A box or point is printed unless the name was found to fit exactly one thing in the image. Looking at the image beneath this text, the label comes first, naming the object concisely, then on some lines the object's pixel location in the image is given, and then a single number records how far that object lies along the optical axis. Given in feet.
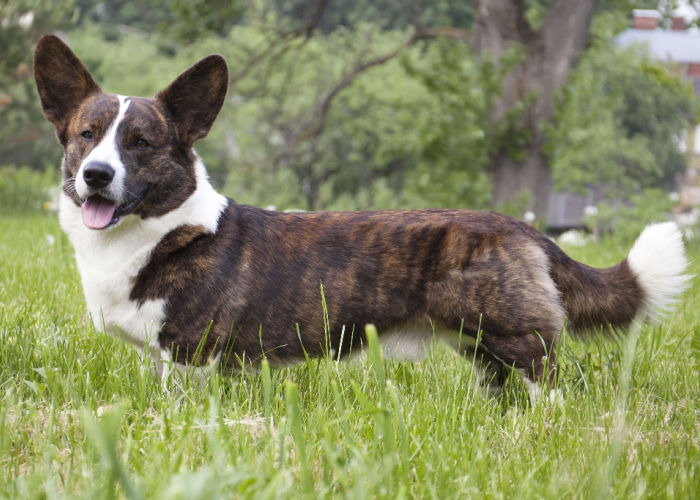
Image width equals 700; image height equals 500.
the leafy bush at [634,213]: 30.79
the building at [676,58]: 117.39
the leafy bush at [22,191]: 32.60
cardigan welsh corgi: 9.03
